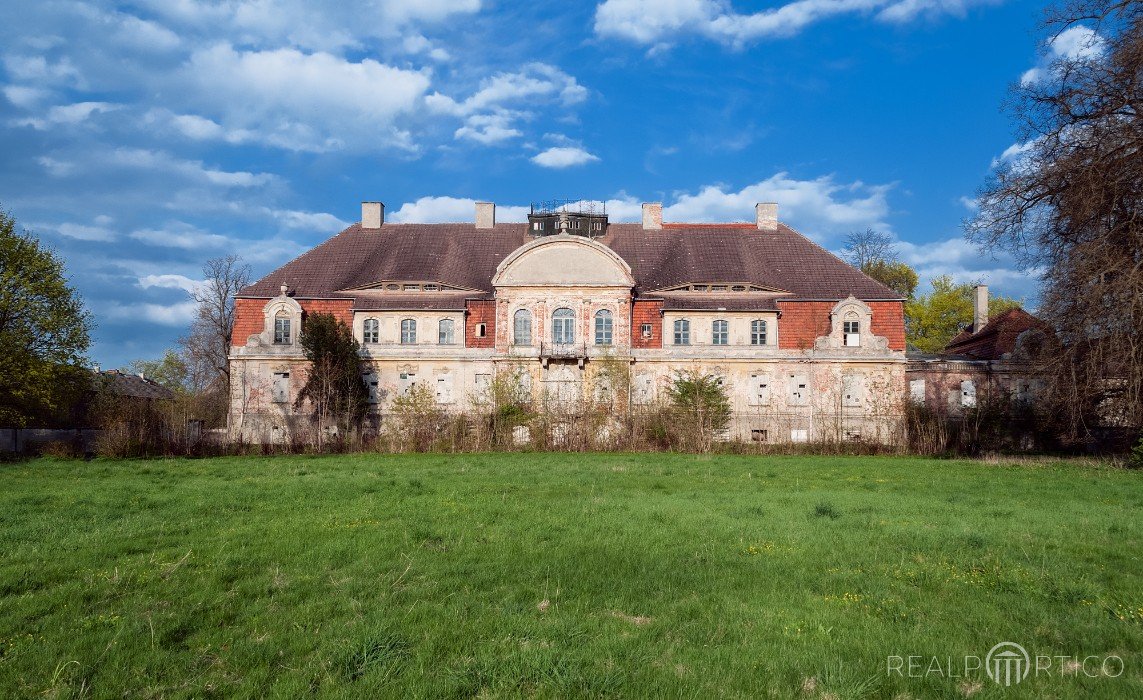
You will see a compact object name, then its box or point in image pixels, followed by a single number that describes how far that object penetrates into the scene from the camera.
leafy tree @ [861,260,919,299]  61.03
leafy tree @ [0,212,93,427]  31.70
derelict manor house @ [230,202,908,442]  39.94
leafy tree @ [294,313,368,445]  33.88
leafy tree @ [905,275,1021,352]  58.81
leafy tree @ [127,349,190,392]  66.34
